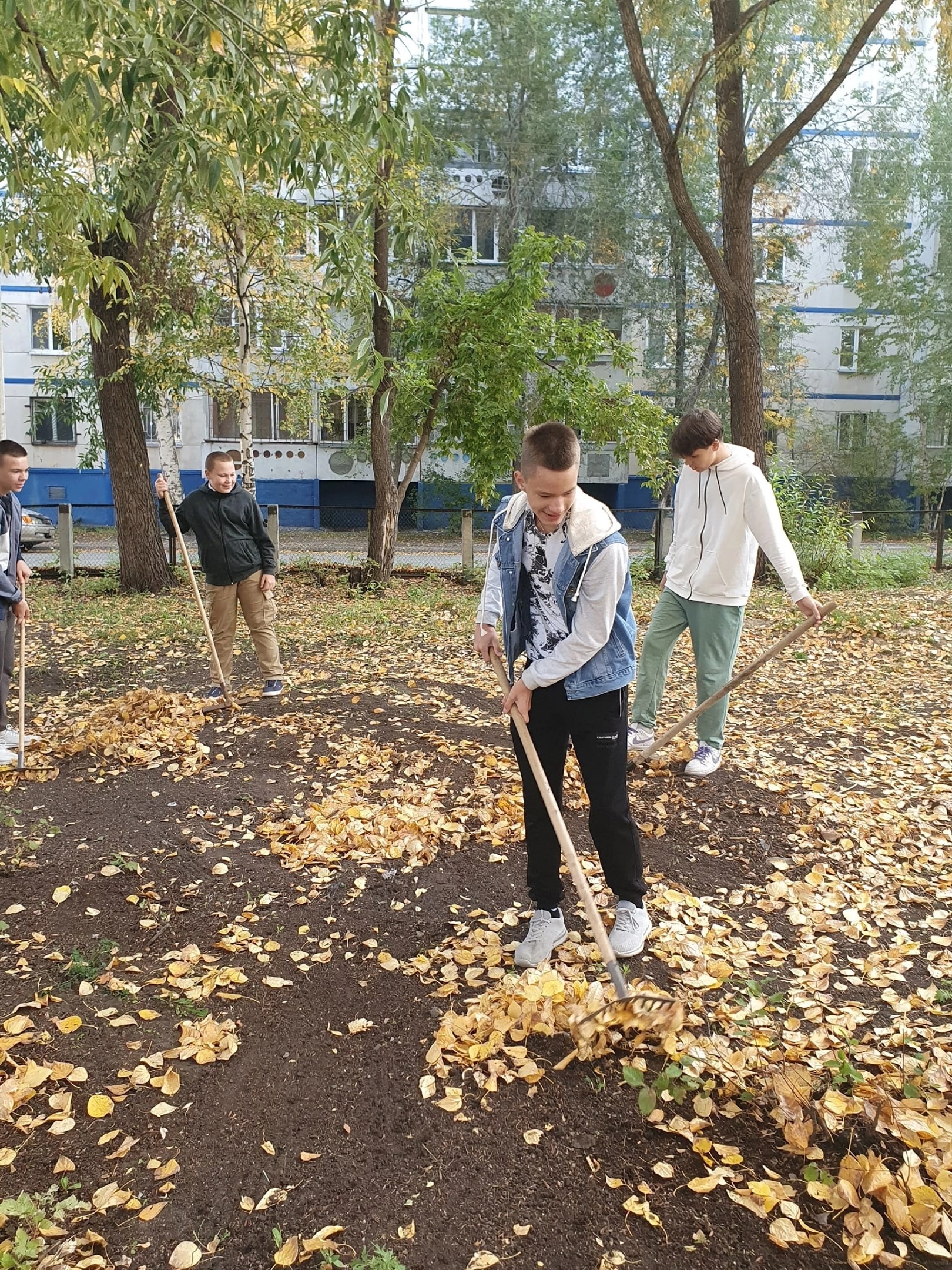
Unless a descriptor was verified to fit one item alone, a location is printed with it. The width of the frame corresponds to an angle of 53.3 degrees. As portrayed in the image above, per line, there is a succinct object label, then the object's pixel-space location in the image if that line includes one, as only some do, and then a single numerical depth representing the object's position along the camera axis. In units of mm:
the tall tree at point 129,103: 4172
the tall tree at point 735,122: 10703
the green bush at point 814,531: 13078
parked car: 17953
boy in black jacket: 6688
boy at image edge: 5445
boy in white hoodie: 4766
